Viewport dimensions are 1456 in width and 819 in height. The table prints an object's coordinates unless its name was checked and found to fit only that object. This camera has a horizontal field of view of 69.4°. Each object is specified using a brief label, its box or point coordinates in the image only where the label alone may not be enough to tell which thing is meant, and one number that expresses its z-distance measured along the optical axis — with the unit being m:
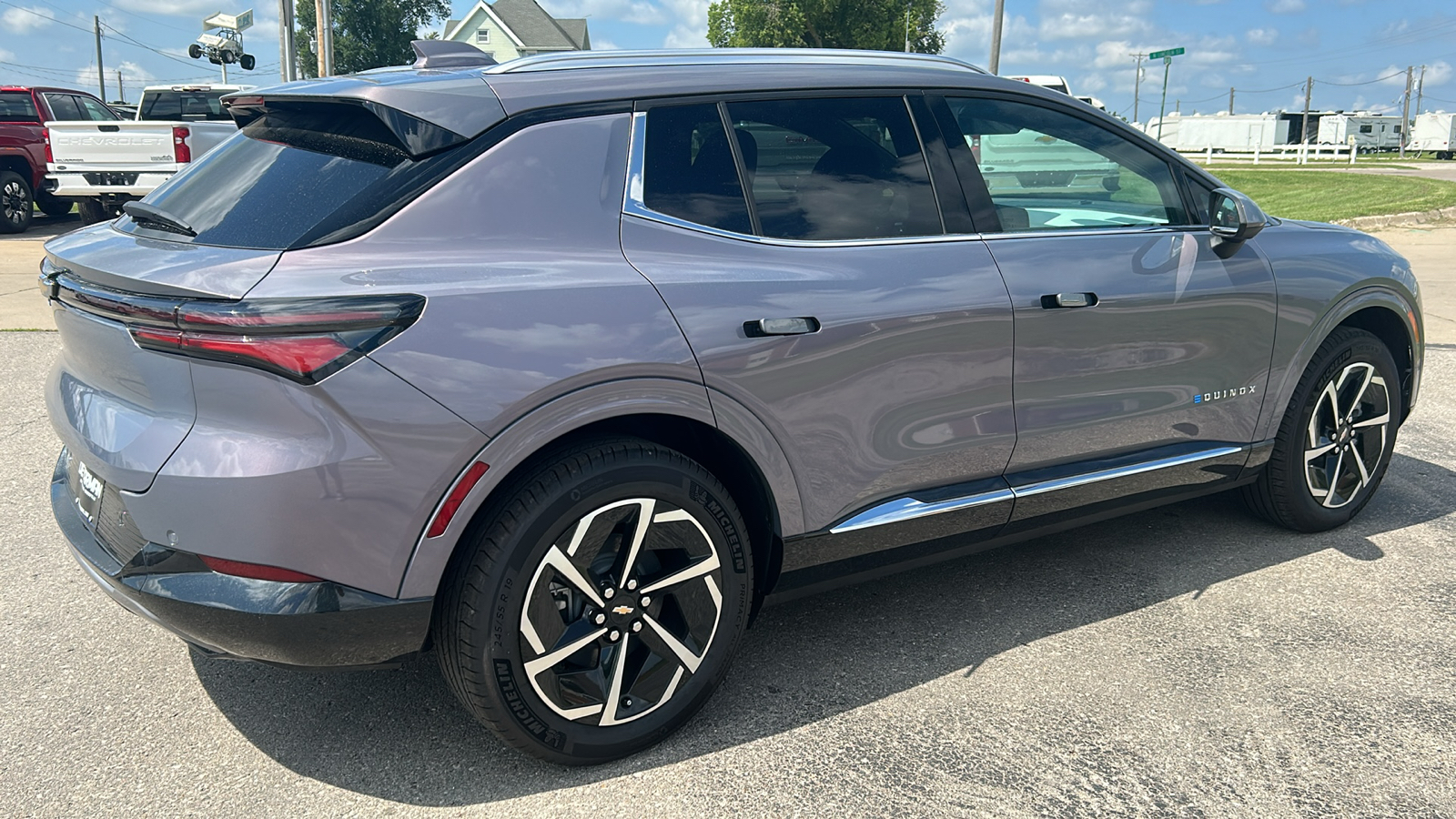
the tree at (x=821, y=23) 52.16
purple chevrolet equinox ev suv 2.25
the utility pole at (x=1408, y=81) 82.44
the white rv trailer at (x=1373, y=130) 56.16
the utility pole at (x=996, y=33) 20.97
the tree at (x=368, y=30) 60.38
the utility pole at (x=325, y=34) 16.89
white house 68.38
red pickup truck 15.62
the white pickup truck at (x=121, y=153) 13.80
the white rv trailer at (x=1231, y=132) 50.62
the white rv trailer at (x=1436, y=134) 51.62
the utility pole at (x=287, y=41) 16.45
